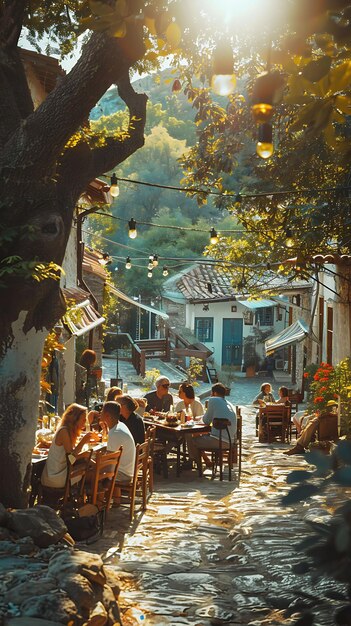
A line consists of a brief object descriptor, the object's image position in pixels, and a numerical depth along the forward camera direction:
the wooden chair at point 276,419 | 18.25
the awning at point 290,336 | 28.14
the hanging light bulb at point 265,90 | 3.85
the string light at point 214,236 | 19.03
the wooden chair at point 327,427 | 16.47
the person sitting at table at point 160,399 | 15.19
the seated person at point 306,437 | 16.28
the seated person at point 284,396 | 18.80
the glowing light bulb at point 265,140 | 4.59
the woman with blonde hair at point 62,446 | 9.16
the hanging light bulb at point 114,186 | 13.60
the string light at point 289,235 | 17.23
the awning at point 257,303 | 40.96
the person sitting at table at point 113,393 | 12.48
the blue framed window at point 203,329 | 45.62
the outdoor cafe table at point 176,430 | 13.21
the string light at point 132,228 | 17.48
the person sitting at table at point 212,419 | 13.57
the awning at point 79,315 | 14.52
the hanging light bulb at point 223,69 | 4.06
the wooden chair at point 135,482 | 10.23
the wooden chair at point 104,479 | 9.29
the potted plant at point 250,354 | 44.53
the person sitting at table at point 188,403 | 14.87
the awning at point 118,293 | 27.72
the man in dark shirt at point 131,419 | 11.55
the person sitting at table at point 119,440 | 10.16
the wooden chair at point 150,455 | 11.68
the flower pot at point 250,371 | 42.90
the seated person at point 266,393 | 19.84
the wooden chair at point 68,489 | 9.20
